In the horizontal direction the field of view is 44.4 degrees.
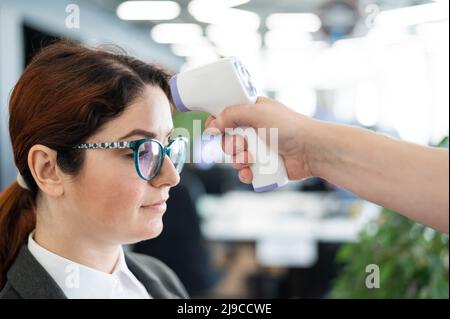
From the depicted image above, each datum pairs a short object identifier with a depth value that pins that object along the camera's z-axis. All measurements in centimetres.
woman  97
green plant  138
